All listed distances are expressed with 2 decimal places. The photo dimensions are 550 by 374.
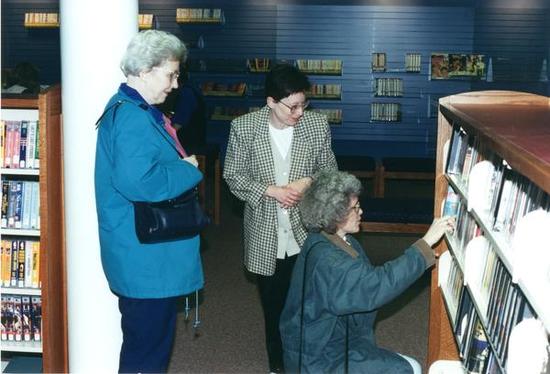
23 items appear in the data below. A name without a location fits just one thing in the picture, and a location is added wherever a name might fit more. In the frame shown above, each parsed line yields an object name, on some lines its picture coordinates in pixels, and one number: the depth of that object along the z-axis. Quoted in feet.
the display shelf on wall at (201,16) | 39.45
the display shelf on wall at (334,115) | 39.96
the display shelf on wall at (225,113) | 39.75
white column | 11.80
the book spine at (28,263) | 13.16
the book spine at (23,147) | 12.98
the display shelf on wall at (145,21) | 38.52
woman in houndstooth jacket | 13.55
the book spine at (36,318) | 13.26
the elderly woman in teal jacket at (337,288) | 10.11
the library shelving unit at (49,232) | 12.51
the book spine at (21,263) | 13.17
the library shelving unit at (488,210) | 7.50
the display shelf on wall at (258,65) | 39.68
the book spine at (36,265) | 13.14
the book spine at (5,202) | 13.08
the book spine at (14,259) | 13.20
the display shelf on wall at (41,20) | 41.06
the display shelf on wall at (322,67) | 39.65
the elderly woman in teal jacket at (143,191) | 10.28
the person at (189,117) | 26.04
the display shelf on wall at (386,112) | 39.78
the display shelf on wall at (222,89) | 39.70
